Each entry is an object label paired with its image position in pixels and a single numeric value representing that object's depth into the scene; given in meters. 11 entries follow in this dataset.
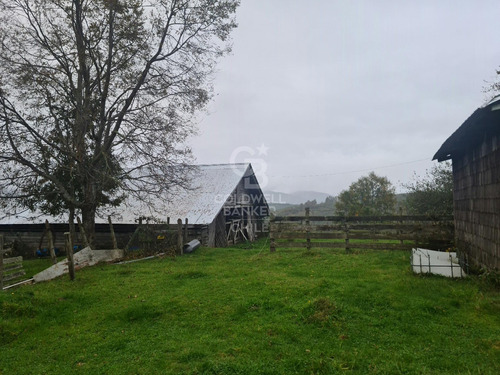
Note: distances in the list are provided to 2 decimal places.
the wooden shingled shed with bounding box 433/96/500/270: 6.45
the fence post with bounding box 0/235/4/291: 7.64
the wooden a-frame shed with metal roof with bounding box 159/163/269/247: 16.27
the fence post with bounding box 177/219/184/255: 13.07
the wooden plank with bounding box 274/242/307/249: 12.89
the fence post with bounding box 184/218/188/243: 14.34
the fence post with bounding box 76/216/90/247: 11.82
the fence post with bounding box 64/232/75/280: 8.85
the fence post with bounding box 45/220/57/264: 10.12
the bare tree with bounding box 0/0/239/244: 12.05
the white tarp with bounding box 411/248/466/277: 7.34
